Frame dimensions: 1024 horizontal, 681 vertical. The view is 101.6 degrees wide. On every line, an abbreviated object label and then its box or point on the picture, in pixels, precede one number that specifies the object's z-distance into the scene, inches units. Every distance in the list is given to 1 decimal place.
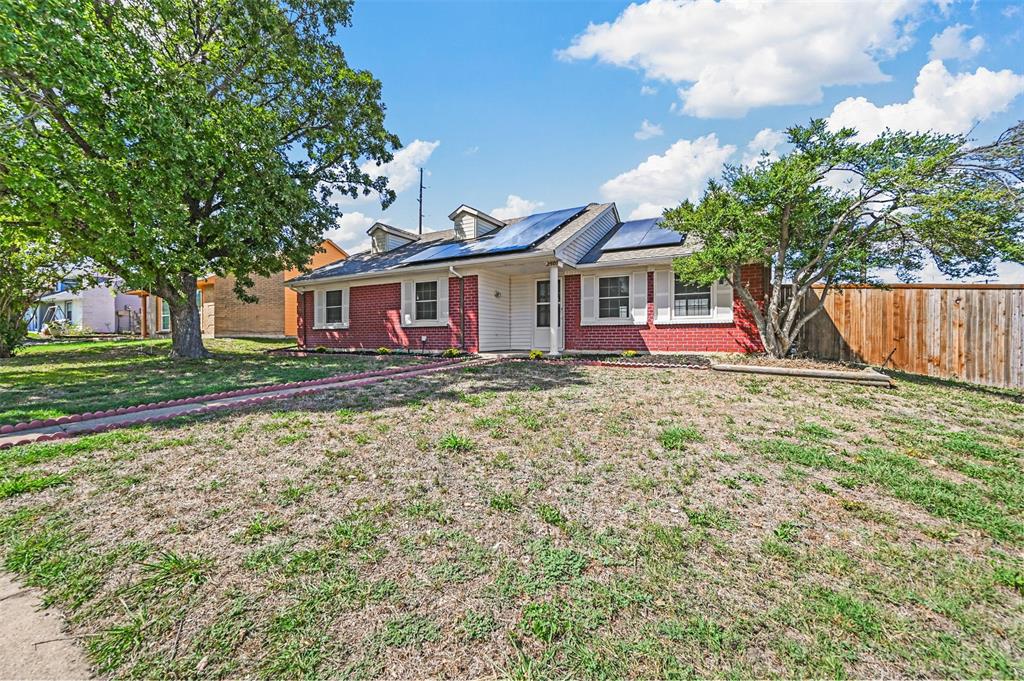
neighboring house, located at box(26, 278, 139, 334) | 1209.4
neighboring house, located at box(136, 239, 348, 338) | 919.7
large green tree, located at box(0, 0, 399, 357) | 289.3
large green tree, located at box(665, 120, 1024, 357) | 271.0
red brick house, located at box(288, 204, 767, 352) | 442.3
